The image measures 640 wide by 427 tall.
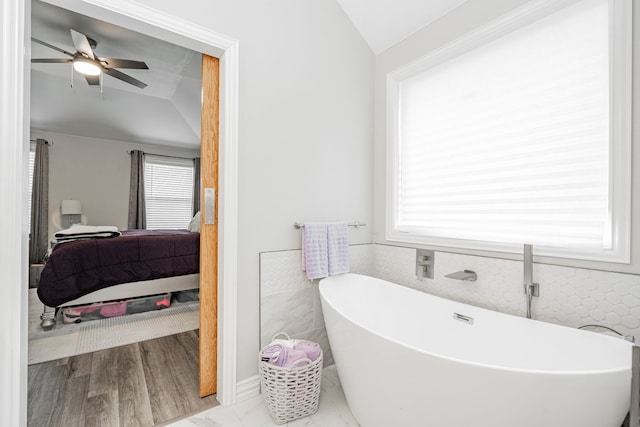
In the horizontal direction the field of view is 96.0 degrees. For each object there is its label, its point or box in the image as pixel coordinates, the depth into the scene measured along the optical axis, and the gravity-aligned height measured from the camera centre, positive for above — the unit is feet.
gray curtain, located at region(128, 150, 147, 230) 17.93 +1.17
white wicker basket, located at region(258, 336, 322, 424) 4.88 -3.00
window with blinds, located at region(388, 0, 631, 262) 4.23 +1.48
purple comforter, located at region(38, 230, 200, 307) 7.85 -1.52
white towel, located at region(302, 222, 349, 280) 6.21 -0.76
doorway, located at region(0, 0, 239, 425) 3.65 +0.79
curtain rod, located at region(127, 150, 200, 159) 18.06 +3.91
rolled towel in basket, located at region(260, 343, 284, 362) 5.15 -2.50
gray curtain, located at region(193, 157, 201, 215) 19.91 +2.04
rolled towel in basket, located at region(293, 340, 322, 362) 5.31 -2.50
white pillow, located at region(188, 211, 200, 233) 12.21 -0.46
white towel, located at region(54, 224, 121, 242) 9.05 -0.65
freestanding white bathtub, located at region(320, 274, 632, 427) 2.85 -1.92
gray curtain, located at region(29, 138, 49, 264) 15.34 +0.27
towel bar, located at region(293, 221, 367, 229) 7.25 -0.22
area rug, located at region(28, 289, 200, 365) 7.23 -3.41
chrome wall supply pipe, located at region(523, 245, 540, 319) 4.75 -1.04
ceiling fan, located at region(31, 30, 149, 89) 8.62 +4.98
